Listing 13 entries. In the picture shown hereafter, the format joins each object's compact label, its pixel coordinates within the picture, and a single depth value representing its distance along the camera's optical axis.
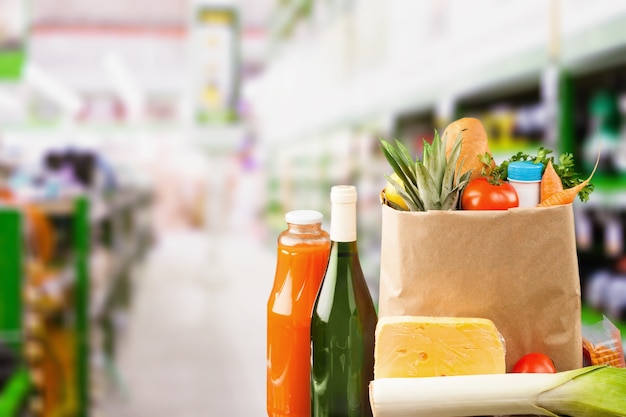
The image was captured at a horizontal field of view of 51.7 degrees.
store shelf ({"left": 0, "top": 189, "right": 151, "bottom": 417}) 2.86
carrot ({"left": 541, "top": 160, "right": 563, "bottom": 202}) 0.89
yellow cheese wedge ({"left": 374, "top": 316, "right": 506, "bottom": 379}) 0.83
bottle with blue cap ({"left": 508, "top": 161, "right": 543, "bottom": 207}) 0.90
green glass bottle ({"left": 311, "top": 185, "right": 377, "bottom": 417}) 0.90
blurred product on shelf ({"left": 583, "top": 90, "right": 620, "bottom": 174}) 2.16
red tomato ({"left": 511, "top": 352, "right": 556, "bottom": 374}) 0.83
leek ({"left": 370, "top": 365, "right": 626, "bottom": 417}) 0.77
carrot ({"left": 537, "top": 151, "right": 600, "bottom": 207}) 0.86
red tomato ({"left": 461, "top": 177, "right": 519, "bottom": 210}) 0.86
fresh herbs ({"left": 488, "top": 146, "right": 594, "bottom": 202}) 0.93
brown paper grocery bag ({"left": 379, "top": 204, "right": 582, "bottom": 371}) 0.84
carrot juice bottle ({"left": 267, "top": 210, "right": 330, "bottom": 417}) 0.96
